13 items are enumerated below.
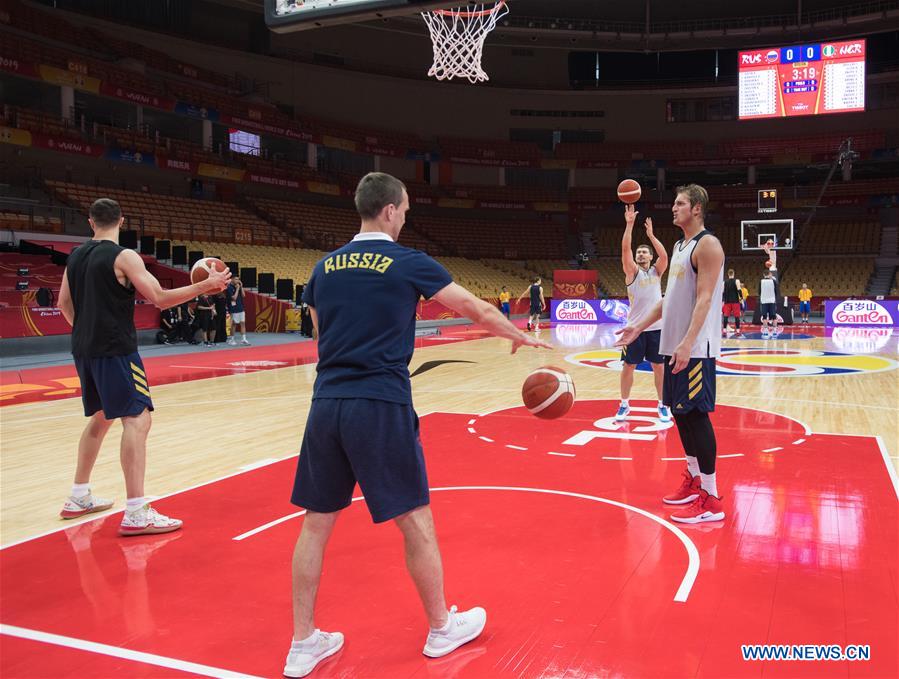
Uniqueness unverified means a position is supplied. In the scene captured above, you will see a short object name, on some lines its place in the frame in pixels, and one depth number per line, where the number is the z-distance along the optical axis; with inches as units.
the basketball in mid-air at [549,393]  147.6
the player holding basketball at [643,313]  297.3
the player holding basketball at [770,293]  751.1
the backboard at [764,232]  1310.7
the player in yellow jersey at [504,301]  1086.5
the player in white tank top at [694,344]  178.1
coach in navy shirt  109.2
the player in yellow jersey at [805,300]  1014.4
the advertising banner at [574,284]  1187.3
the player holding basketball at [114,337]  171.0
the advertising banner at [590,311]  1002.1
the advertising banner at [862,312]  874.8
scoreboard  1099.3
